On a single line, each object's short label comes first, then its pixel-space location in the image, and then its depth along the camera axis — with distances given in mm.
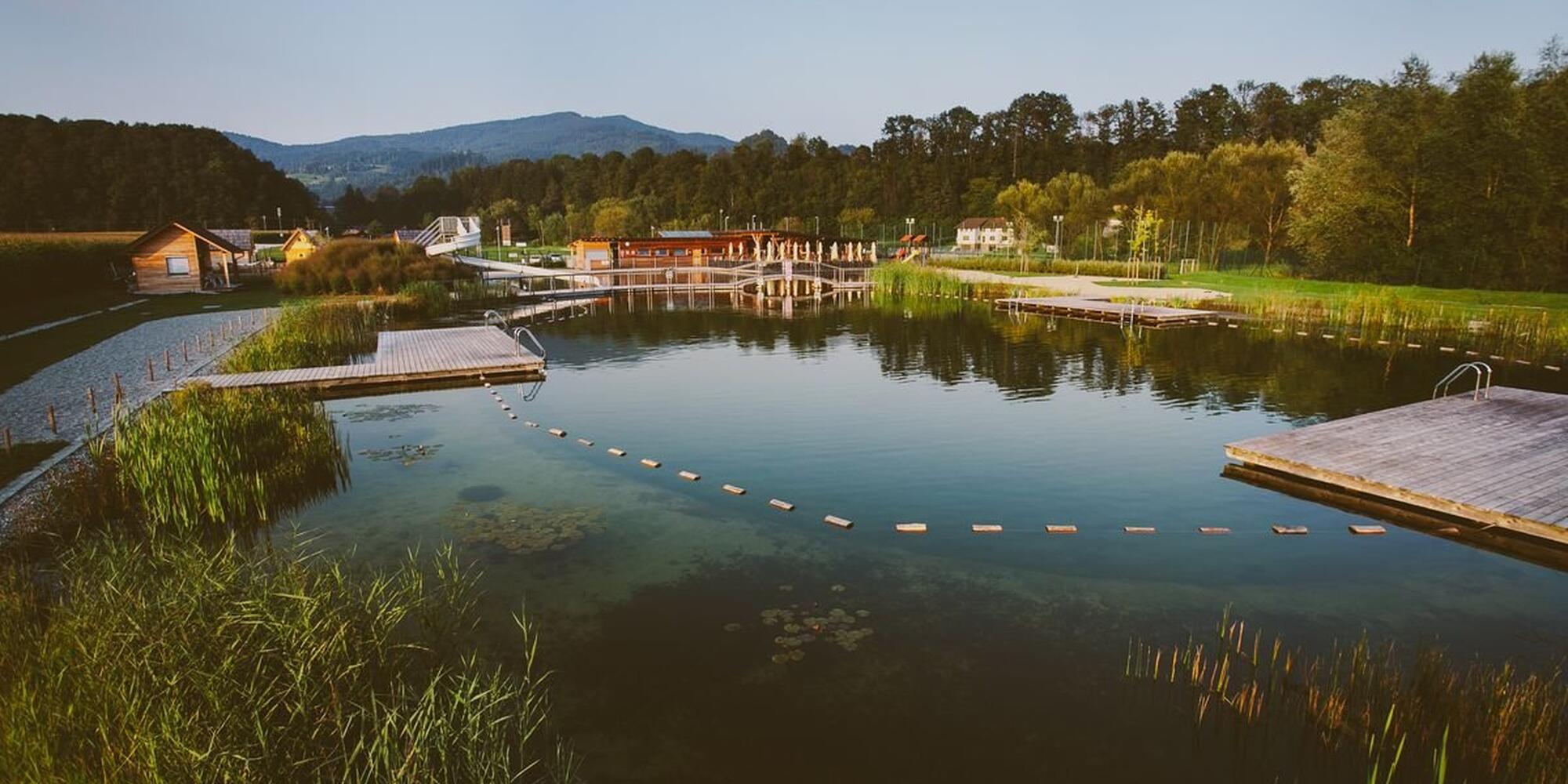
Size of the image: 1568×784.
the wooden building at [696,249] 65000
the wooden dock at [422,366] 19906
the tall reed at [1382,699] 6172
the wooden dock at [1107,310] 32156
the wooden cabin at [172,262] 44188
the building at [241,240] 69438
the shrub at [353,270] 41281
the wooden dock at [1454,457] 10844
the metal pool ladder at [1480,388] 16828
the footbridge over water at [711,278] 54719
